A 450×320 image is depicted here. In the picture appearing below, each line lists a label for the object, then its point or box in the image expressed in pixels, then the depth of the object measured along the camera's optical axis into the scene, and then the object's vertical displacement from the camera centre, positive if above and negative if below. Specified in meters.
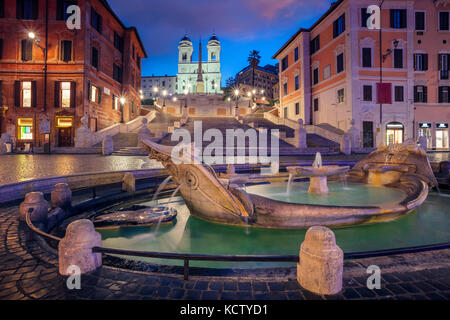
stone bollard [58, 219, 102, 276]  2.49 -0.90
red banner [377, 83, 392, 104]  24.91 +7.23
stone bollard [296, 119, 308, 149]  20.33 +2.18
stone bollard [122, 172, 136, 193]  6.68 -0.58
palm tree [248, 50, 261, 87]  56.65 +25.96
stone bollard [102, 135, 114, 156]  17.58 +1.15
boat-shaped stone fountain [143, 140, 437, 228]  4.27 -0.81
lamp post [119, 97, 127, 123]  31.77 +7.61
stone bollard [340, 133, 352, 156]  19.58 +1.44
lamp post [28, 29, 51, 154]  23.33 +10.87
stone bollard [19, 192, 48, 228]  3.94 -0.76
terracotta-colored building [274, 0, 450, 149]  24.89 +9.85
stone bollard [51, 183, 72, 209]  4.83 -0.69
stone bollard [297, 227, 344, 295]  2.20 -0.94
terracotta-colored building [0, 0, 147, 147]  23.45 +8.93
